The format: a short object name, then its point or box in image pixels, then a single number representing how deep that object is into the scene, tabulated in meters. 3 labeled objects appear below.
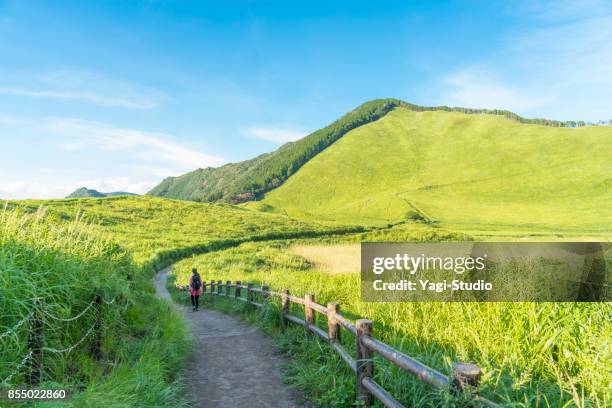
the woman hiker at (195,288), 17.55
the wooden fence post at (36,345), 4.76
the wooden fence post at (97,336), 6.57
